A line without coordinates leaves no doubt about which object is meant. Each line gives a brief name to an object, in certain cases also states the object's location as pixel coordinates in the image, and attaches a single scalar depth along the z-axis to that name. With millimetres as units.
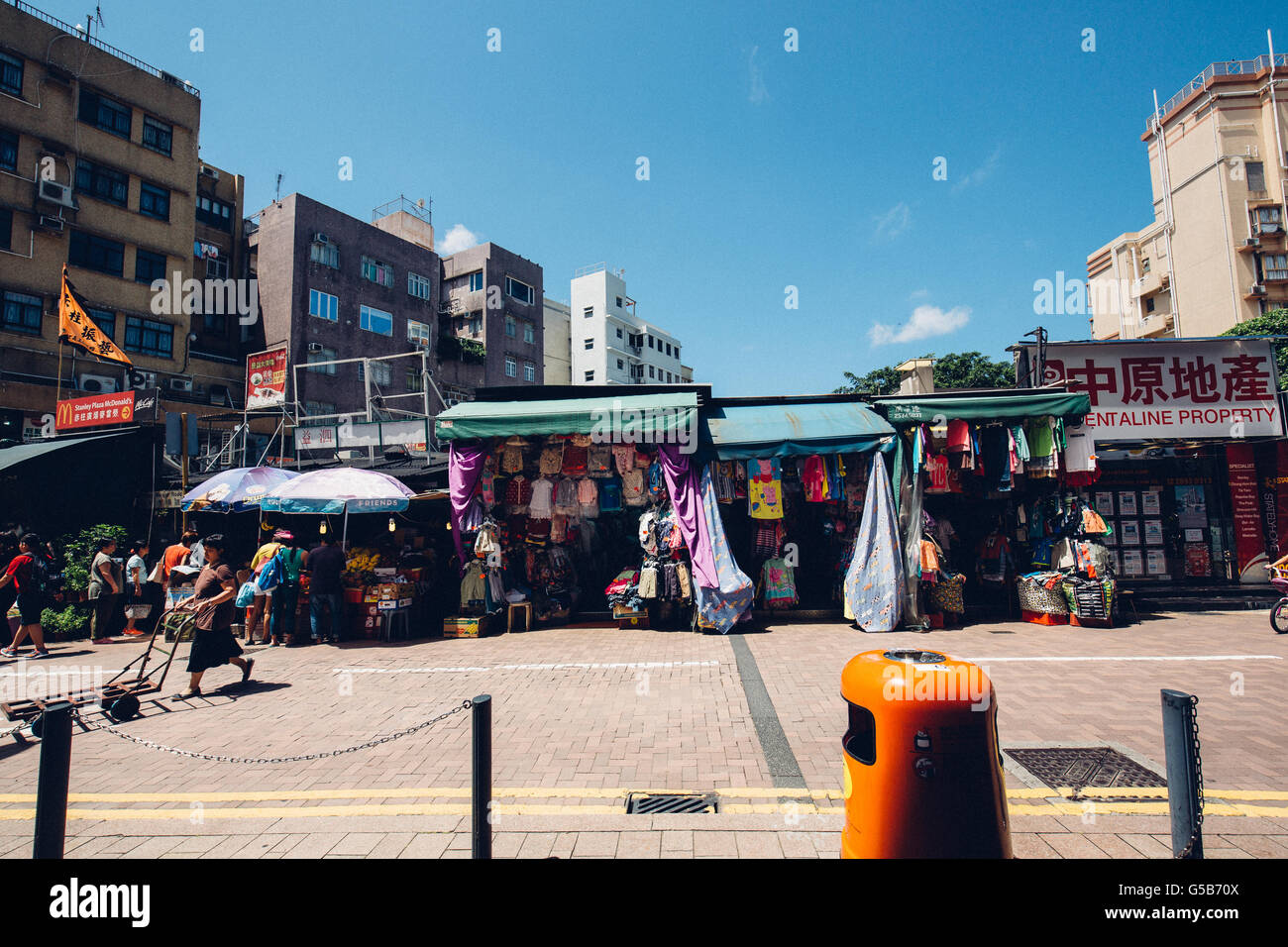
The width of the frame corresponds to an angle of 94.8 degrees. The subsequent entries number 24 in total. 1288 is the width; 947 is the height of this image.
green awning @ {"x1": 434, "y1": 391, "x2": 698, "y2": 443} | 10344
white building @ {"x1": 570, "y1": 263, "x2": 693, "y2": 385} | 57781
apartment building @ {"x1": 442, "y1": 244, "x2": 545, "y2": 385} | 42094
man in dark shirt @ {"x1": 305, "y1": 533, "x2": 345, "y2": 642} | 10508
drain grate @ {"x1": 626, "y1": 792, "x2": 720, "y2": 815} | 4066
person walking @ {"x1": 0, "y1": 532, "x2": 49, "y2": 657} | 9773
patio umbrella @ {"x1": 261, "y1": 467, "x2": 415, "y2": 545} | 10133
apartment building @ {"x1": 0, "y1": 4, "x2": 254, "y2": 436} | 22312
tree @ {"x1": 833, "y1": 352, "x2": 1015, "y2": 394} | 45250
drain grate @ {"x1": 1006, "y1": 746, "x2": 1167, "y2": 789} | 4336
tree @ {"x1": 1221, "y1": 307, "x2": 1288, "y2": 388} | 28656
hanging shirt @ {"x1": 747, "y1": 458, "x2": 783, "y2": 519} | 10820
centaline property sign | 12789
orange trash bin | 2783
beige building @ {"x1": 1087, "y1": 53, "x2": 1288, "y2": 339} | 35844
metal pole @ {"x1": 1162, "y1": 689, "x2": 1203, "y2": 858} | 2885
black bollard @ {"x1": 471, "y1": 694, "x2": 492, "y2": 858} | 3154
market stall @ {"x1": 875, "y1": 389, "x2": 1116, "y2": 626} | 10359
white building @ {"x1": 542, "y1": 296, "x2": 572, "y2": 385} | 57469
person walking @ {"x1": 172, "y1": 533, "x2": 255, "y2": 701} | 7371
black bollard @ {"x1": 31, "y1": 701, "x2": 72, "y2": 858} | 2875
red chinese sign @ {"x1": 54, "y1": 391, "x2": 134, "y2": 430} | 14797
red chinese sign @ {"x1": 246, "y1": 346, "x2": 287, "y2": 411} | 15727
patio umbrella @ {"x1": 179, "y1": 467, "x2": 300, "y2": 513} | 10922
